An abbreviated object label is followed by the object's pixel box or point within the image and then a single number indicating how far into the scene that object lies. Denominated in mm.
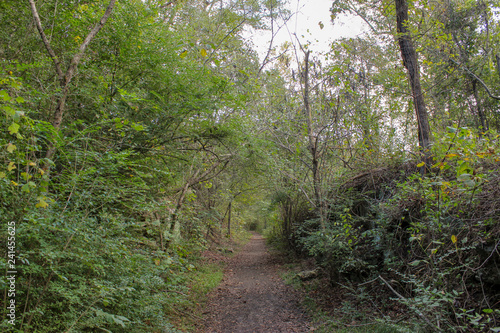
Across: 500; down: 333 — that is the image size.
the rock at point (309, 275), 6875
